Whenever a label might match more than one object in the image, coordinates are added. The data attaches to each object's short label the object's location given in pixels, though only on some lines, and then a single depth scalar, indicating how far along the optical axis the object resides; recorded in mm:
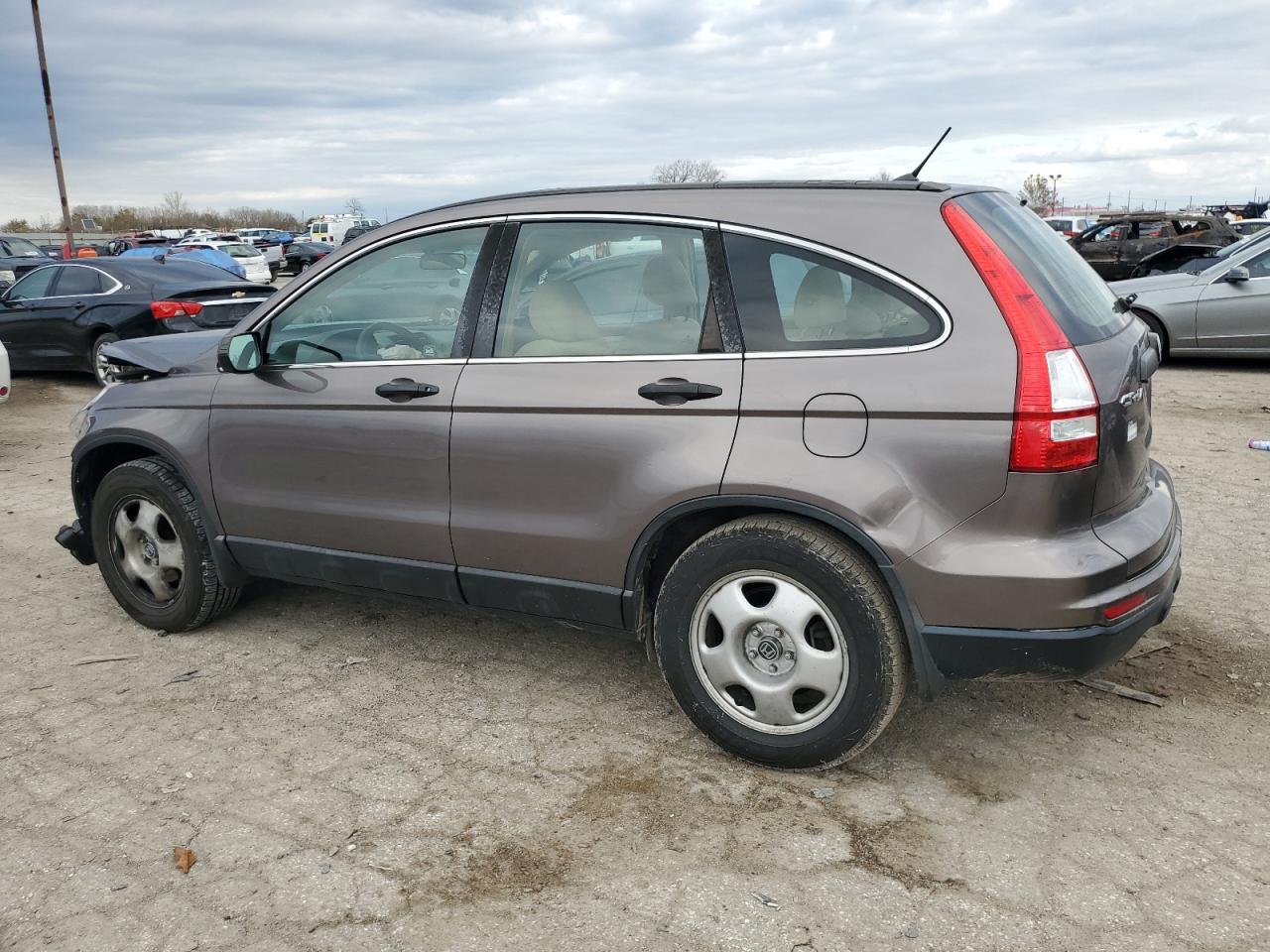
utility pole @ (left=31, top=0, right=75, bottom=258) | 28984
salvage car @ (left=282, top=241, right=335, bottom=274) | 38438
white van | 54172
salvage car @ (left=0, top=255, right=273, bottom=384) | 11125
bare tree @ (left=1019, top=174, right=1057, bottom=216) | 85662
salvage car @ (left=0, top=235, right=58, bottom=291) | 21203
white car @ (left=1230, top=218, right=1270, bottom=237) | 25692
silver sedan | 10586
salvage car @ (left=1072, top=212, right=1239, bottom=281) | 19225
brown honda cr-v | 2809
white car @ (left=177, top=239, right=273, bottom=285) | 27641
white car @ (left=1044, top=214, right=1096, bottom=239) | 39725
